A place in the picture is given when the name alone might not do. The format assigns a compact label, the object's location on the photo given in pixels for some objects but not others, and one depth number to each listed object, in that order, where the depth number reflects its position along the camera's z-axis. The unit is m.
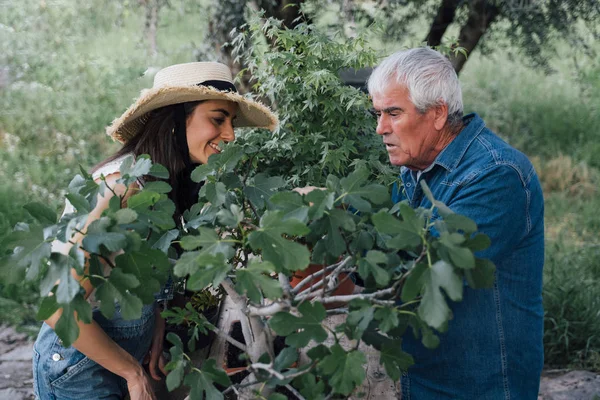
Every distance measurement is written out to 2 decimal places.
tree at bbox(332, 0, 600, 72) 4.66
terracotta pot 1.93
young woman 1.77
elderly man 1.67
